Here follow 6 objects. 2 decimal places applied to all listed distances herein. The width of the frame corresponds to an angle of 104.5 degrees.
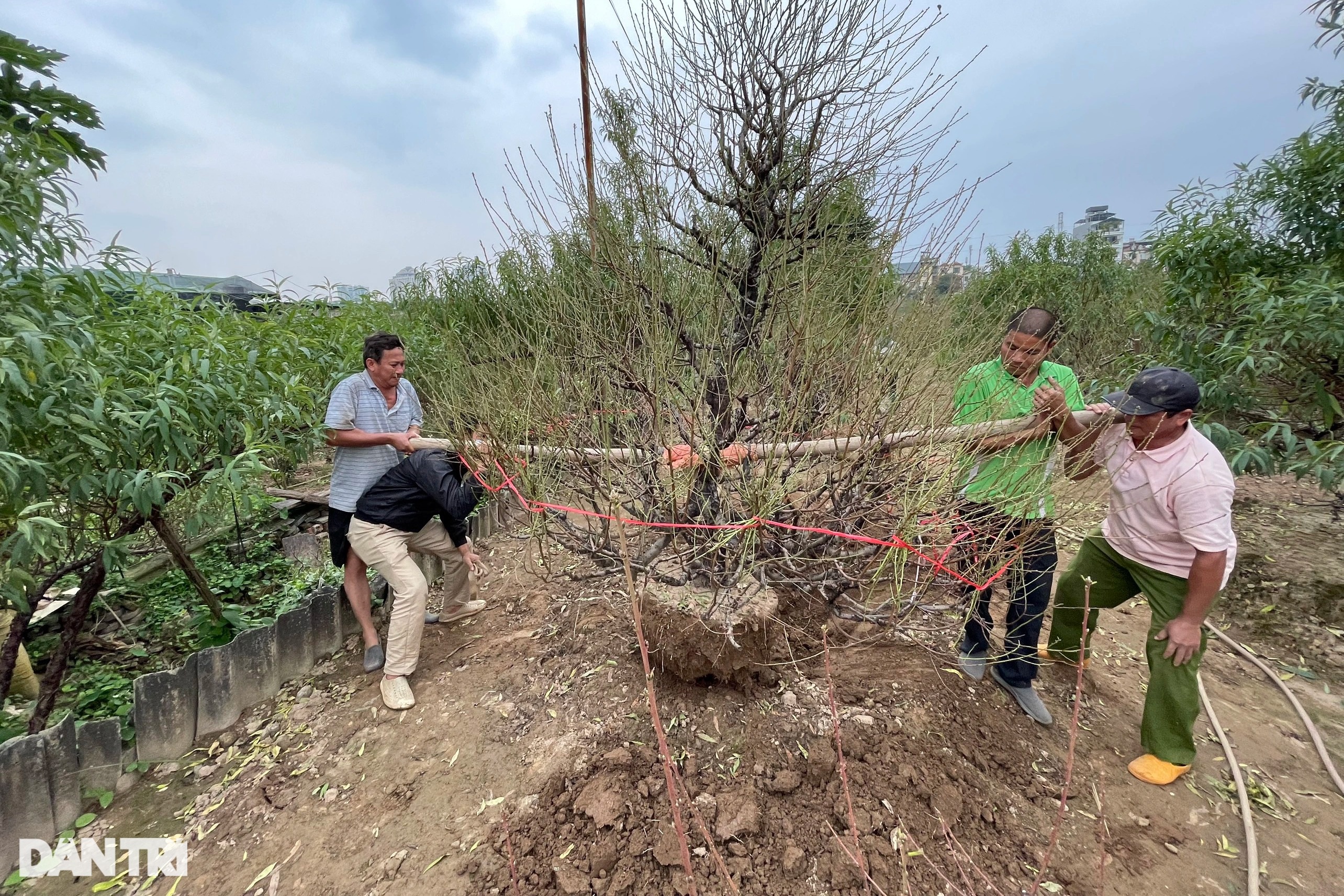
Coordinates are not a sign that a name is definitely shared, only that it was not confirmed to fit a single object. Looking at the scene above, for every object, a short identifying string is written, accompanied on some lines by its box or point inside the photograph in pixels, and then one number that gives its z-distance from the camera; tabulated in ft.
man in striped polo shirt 7.92
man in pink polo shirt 5.63
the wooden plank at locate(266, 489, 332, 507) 12.10
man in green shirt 5.87
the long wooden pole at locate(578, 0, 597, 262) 7.40
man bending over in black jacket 7.75
